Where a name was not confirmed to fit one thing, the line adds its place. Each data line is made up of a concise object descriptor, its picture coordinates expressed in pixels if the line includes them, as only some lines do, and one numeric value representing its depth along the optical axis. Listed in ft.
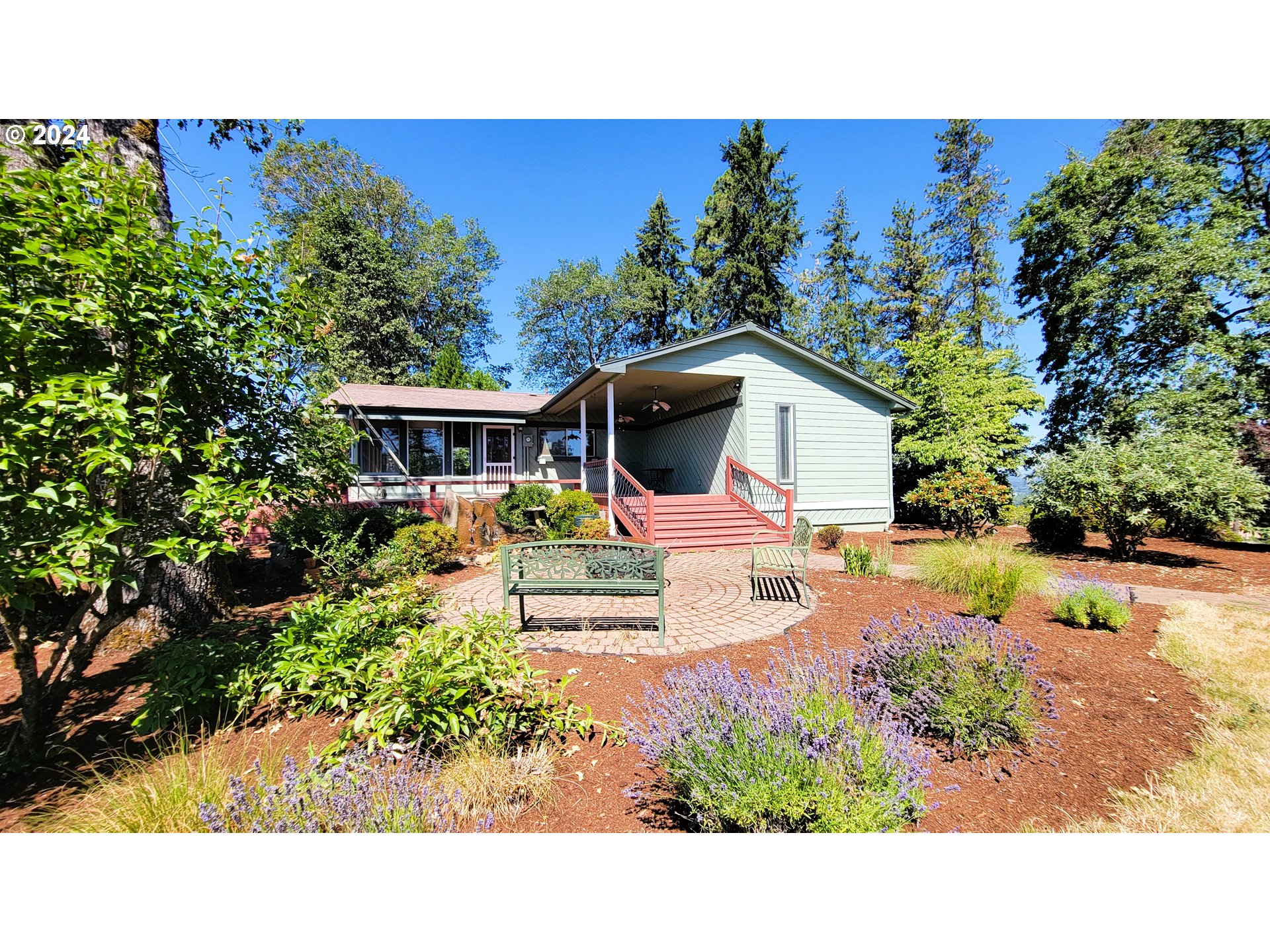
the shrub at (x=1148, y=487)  24.71
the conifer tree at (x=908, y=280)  72.02
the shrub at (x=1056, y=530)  29.73
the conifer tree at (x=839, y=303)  80.94
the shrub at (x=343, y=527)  18.89
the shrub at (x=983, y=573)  16.15
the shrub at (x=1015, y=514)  33.17
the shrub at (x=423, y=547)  22.84
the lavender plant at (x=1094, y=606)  15.07
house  36.47
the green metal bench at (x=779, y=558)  19.90
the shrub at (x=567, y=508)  34.42
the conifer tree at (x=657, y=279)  91.86
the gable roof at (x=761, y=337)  34.14
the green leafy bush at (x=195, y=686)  9.81
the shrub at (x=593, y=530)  31.78
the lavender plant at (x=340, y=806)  6.54
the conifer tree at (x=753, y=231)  78.43
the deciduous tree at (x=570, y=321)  97.40
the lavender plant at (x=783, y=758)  6.48
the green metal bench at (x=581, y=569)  15.14
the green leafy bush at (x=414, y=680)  8.64
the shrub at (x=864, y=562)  22.80
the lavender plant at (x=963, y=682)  9.19
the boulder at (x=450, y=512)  34.76
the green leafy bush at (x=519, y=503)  35.40
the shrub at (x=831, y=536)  36.49
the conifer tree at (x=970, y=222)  66.64
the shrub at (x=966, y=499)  34.40
